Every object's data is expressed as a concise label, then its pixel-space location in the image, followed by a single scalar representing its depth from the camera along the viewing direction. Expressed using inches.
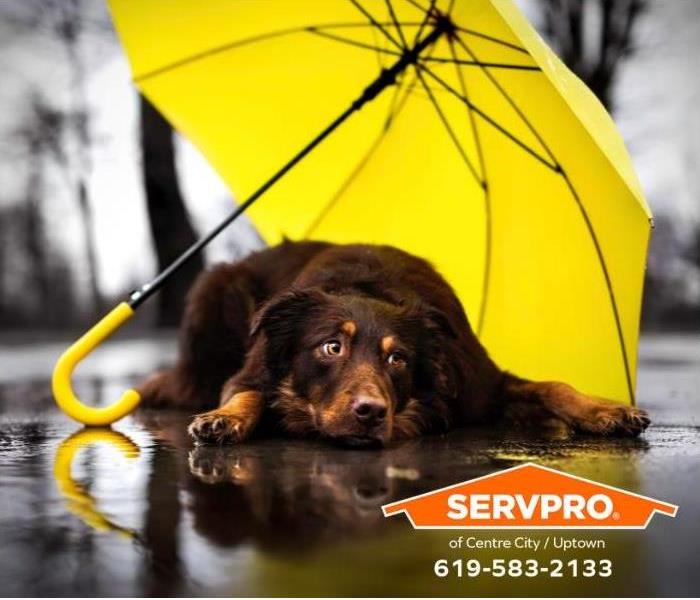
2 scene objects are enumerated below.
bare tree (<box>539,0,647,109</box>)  167.8
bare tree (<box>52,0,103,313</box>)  201.8
